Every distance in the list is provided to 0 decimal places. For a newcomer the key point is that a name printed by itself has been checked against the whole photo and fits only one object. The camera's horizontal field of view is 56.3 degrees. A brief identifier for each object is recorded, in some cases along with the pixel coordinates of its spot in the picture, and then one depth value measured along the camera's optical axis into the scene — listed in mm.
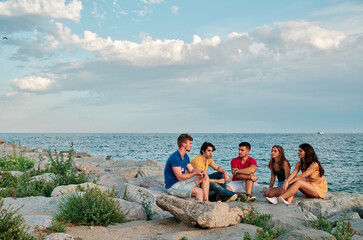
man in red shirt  8750
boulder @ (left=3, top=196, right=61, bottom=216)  6586
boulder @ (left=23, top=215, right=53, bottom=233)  5357
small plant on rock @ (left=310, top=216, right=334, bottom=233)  5543
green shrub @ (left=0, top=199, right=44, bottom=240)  4609
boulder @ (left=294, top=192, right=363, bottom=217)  8305
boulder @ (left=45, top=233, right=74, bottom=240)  4832
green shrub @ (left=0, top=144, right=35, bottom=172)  12523
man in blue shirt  7066
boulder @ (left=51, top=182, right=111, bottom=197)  7613
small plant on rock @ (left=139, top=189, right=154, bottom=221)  6772
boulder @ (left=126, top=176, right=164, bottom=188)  10828
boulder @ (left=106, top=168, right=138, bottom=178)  14268
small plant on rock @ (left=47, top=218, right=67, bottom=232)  5324
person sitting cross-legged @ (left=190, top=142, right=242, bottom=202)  8102
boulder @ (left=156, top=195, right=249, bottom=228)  5500
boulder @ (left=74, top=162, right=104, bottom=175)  12656
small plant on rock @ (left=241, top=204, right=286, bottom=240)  5936
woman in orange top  8273
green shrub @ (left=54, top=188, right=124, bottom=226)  5836
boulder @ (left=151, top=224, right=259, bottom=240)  5059
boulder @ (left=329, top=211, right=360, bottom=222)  7251
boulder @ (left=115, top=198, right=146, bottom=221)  6344
